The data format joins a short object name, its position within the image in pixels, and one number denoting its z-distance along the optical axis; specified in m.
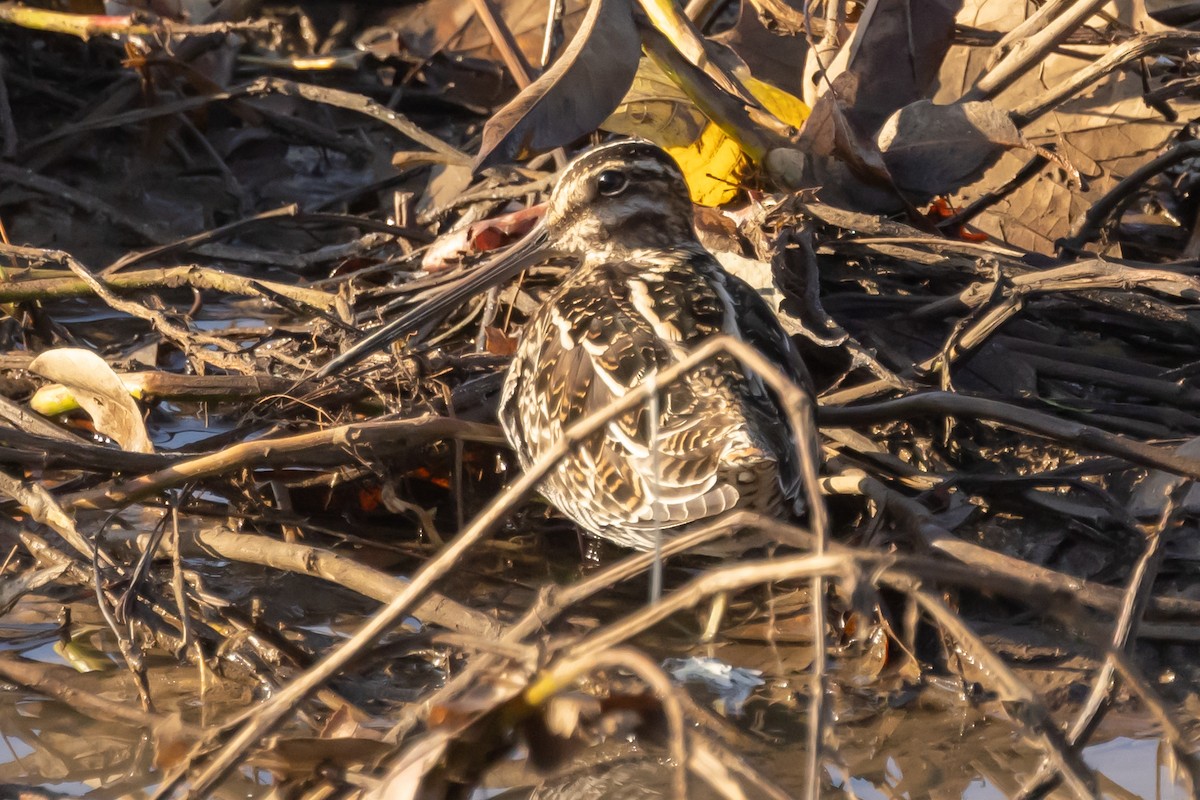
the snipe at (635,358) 5.85
